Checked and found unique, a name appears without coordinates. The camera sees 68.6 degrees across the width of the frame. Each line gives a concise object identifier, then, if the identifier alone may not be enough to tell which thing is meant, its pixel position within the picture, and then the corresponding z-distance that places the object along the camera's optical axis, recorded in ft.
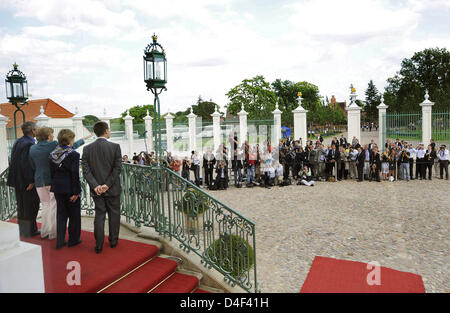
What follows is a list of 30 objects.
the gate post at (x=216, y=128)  71.41
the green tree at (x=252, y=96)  151.74
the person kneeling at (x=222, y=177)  43.87
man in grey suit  14.79
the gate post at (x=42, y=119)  45.98
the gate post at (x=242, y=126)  67.87
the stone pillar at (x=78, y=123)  56.44
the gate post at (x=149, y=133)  69.95
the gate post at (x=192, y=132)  72.89
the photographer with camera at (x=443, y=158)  44.80
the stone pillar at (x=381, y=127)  58.75
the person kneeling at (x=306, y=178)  44.69
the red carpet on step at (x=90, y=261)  12.18
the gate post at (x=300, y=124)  62.08
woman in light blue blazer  15.90
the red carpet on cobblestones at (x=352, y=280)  16.15
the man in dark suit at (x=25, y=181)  16.89
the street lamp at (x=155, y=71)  17.44
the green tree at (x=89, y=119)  61.06
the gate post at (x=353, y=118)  59.00
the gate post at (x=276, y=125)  65.26
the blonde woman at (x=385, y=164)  45.82
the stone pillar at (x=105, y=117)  58.54
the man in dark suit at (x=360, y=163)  45.83
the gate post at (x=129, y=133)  67.36
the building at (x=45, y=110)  109.91
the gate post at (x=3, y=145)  41.86
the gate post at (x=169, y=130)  73.51
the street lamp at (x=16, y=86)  30.22
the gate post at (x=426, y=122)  58.08
